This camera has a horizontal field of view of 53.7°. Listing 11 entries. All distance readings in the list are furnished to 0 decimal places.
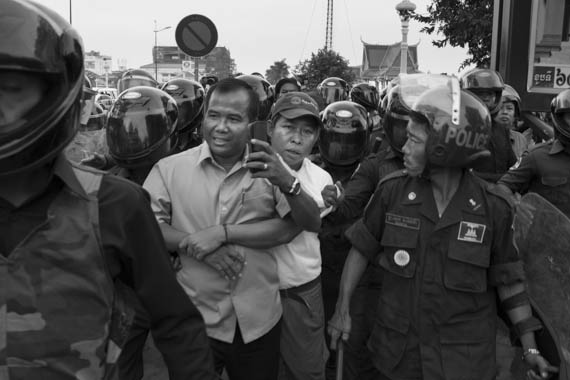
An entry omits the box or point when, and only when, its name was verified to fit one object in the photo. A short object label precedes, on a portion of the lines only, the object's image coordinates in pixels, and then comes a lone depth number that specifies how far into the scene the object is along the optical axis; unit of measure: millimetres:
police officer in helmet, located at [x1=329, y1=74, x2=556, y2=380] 2326
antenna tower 76600
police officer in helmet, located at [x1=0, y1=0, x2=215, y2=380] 1222
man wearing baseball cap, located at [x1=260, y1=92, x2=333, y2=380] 2875
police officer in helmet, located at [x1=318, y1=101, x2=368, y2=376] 3611
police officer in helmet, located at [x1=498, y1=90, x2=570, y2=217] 3764
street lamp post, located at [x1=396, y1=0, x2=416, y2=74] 15236
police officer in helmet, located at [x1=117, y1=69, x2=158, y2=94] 7925
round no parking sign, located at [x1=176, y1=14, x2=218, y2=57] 7055
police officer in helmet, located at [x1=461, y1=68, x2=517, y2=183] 4746
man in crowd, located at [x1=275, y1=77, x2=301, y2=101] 8472
